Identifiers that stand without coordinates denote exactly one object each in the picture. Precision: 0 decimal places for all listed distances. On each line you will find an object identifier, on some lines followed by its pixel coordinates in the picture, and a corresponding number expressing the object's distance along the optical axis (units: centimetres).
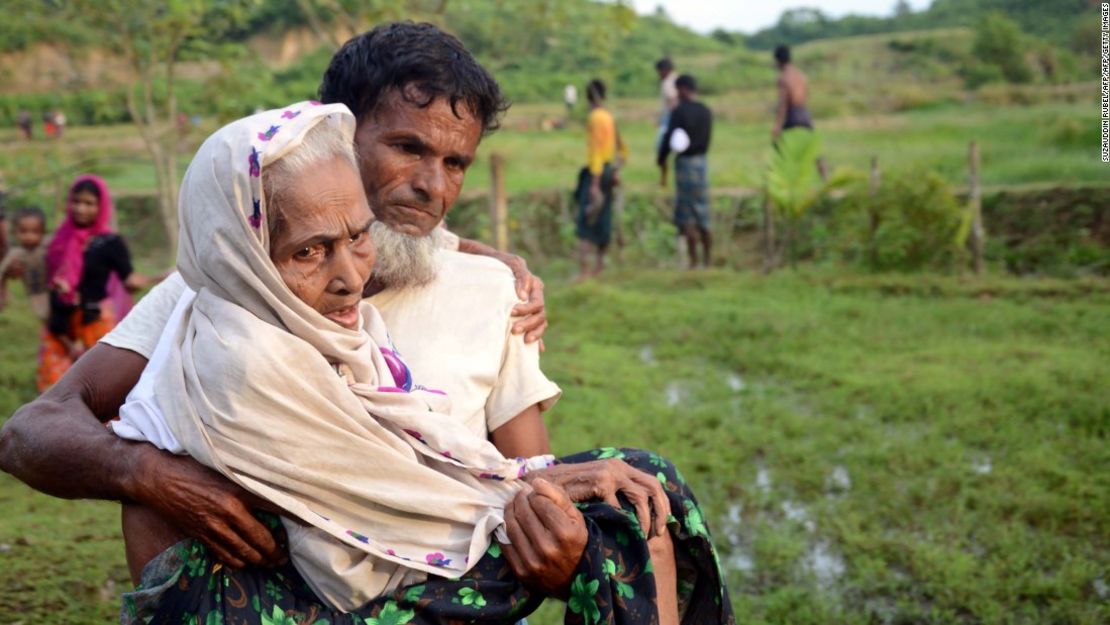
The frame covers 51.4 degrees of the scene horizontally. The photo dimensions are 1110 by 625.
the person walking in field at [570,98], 2319
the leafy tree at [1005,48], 2941
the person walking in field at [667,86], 1185
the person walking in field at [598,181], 1059
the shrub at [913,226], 963
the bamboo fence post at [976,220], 968
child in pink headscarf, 662
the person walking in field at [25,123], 2327
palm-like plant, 1013
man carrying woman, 180
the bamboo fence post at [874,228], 984
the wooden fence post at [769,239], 1055
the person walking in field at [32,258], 688
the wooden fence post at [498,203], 935
